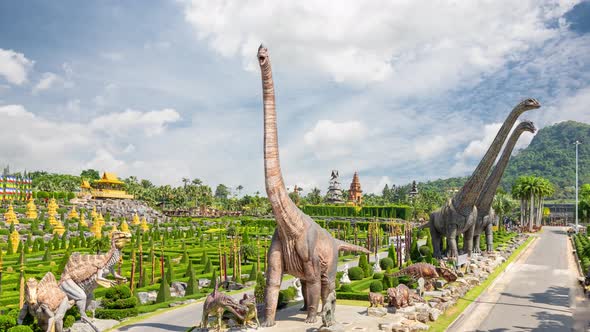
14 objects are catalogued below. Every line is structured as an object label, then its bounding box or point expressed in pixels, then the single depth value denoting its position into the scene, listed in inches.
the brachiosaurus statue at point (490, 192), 1130.2
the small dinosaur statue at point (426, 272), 807.7
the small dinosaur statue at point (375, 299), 665.6
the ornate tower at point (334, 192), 4377.5
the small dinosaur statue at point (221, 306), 521.3
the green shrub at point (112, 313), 670.5
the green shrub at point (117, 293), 697.3
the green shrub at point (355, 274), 1013.3
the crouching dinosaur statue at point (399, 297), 645.9
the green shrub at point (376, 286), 799.0
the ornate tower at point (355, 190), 4630.9
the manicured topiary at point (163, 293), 812.0
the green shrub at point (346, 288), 825.5
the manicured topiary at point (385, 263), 1174.3
